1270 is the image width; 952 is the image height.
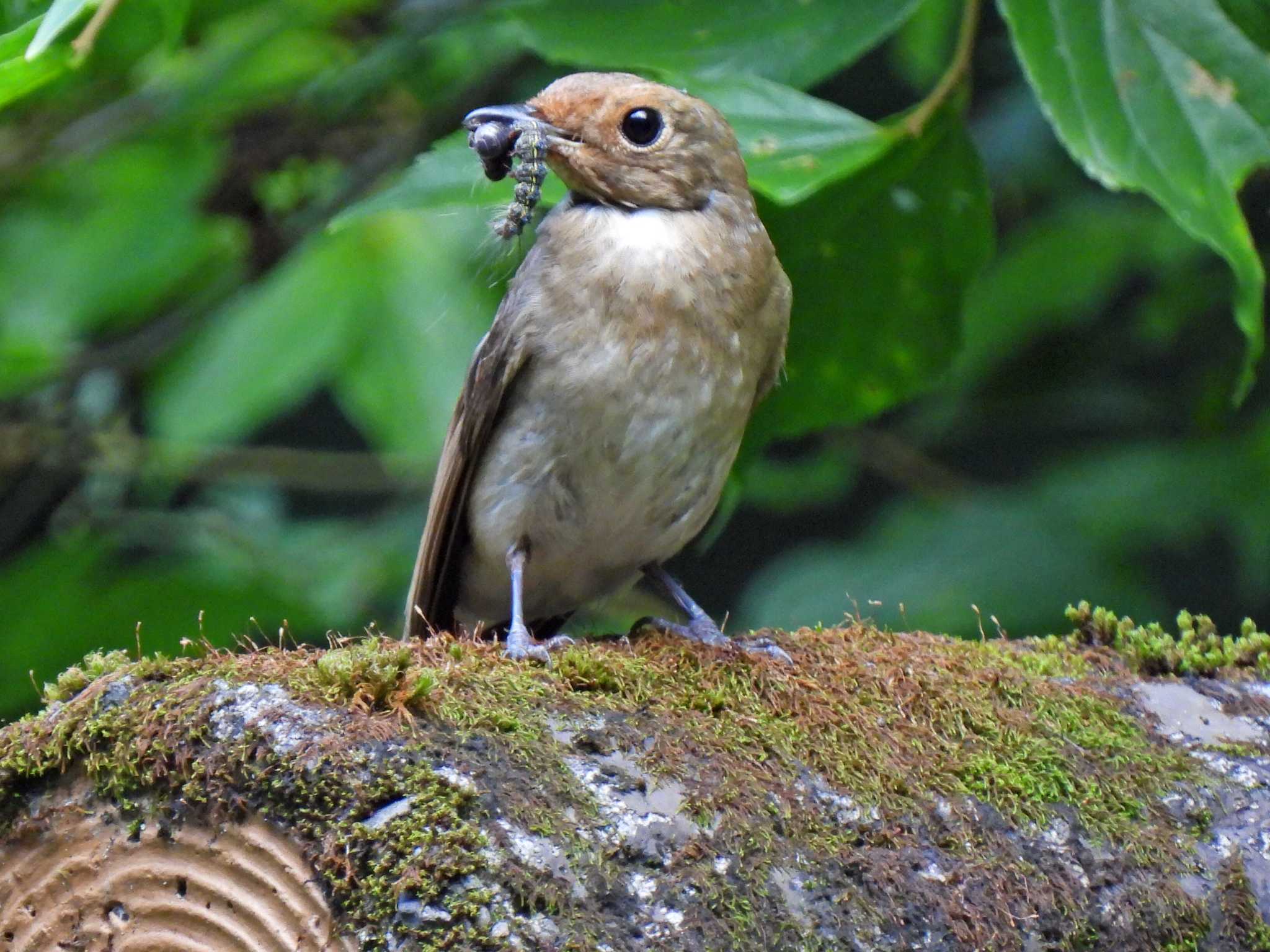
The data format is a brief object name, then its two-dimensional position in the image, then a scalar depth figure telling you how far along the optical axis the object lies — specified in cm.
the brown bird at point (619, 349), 616
